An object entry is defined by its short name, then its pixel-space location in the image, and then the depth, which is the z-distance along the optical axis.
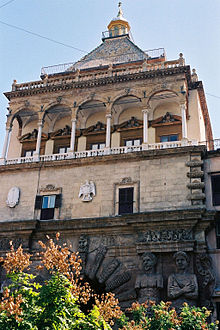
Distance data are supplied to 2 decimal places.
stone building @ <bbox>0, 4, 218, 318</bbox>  22.94
